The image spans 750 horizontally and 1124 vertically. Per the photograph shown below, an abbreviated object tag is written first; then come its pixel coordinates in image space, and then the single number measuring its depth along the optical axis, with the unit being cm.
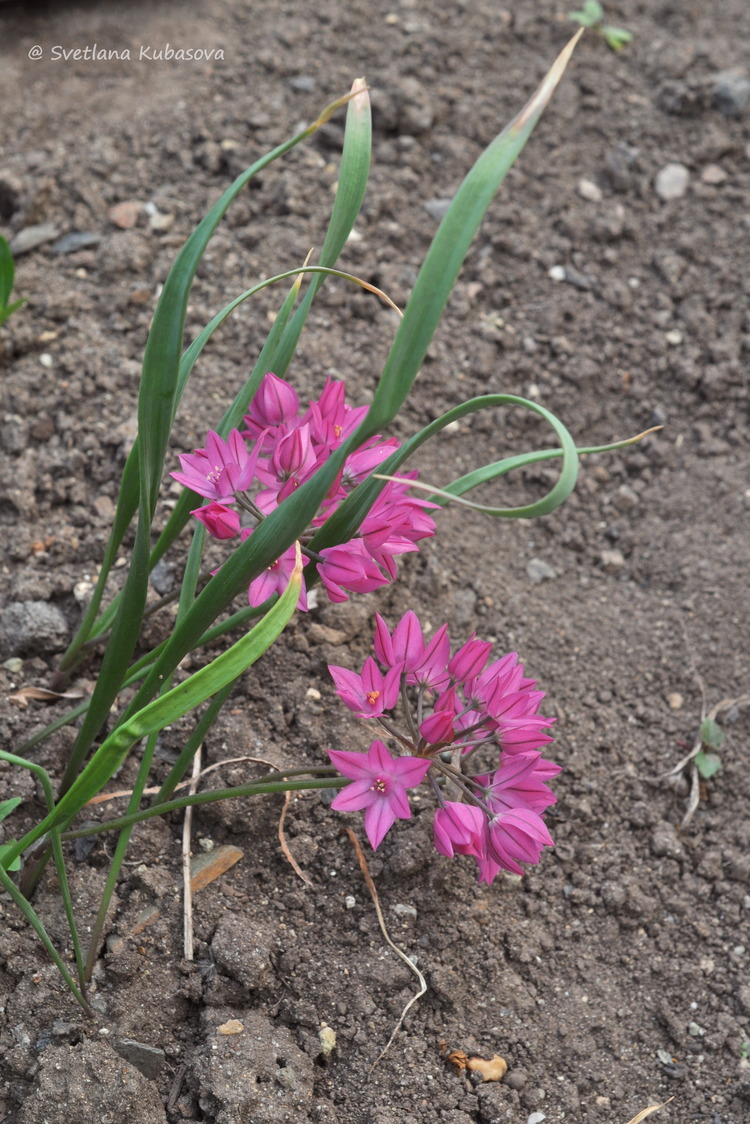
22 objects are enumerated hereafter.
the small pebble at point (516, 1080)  77
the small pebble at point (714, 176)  116
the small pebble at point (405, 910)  79
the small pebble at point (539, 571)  90
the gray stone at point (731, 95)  120
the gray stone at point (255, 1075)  74
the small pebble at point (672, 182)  115
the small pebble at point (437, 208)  108
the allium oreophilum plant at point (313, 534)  67
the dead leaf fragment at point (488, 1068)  77
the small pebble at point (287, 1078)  75
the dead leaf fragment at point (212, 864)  79
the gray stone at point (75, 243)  100
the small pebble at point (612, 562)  91
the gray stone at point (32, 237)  99
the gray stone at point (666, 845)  83
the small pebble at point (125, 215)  102
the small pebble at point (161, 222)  102
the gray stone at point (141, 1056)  75
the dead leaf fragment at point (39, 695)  82
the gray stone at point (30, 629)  83
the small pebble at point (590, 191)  114
